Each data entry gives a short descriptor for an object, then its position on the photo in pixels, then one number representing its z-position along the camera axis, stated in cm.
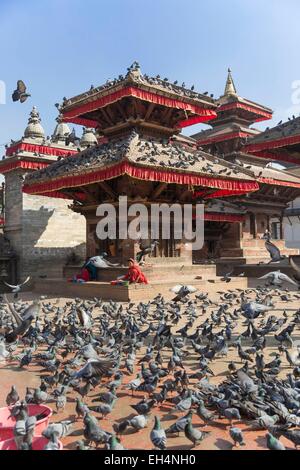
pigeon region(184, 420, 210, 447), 368
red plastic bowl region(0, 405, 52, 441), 371
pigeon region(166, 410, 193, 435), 388
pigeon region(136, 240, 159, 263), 1503
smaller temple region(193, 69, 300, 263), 2520
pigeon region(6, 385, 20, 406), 457
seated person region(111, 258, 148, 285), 1384
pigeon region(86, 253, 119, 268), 1327
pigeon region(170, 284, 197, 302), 1064
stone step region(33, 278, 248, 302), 1330
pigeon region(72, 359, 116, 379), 488
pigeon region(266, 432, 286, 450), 326
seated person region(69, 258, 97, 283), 1585
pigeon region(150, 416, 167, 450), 347
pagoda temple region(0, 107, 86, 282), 2234
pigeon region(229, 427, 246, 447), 369
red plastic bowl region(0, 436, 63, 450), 341
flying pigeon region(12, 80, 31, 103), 2761
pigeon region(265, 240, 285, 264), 1185
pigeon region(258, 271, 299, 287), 1012
